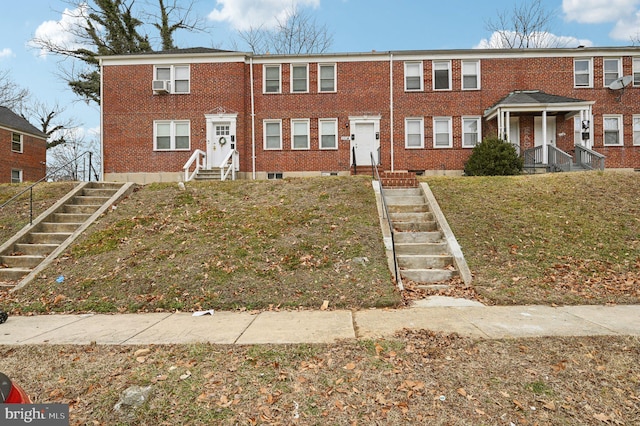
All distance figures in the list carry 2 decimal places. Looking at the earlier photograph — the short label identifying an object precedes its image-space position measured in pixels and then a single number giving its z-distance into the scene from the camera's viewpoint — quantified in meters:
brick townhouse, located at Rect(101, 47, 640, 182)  19.03
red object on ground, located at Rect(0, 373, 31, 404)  1.84
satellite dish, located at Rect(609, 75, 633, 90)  18.47
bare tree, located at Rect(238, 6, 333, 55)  33.45
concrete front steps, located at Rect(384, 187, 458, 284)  7.26
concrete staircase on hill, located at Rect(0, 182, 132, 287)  7.84
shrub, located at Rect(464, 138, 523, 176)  15.76
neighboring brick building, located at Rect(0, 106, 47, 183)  26.06
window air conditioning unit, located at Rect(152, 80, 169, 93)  18.86
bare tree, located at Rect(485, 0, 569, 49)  31.54
